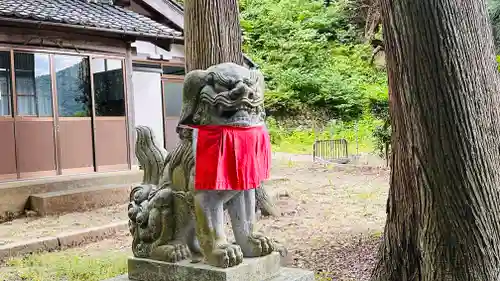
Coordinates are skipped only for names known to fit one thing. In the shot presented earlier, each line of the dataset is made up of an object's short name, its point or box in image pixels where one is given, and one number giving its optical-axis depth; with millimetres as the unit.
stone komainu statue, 2762
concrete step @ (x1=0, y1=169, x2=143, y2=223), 8711
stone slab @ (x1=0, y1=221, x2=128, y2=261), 6578
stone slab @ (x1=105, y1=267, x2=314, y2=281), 3062
